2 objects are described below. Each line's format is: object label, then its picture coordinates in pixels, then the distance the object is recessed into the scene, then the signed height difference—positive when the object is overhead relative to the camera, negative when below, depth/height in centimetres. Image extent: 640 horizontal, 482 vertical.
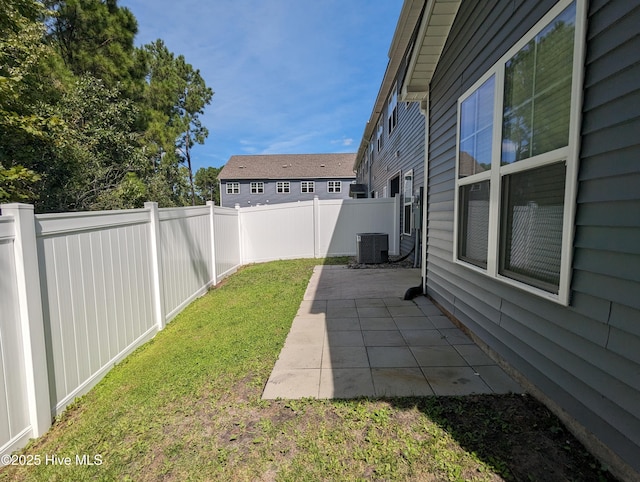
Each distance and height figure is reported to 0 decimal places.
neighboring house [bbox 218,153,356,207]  3023 +268
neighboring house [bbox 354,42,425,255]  721 +188
